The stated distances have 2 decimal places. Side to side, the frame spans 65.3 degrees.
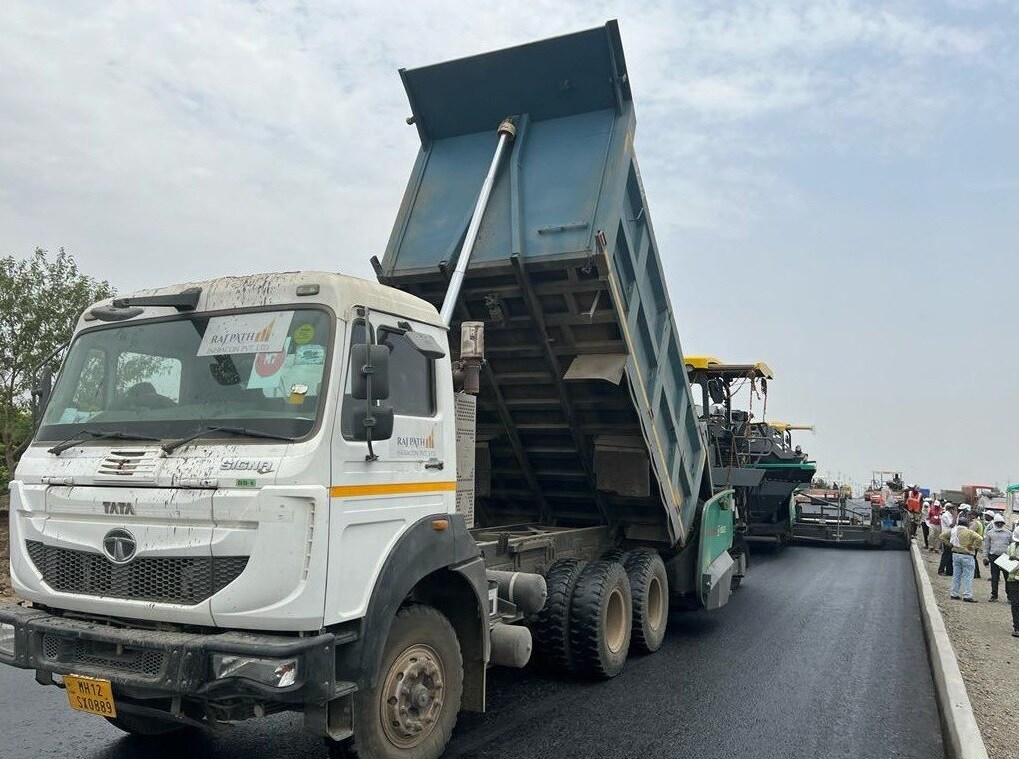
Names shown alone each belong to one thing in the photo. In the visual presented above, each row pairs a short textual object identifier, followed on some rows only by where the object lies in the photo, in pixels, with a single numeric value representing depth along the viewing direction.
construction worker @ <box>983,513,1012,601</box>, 11.83
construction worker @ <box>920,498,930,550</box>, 19.34
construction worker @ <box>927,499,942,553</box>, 18.61
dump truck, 3.53
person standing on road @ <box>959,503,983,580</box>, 13.20
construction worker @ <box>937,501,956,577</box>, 13.48
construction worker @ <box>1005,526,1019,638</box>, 9.09
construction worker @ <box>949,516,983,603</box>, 11.55
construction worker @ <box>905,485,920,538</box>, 19.78
